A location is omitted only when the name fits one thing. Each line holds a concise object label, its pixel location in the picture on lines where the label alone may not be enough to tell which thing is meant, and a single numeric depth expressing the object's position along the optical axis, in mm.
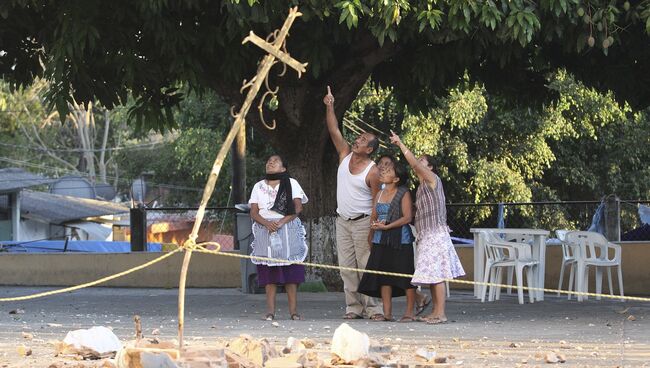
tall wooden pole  13431
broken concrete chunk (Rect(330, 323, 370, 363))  14555
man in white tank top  21969
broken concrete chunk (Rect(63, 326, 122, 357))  15695
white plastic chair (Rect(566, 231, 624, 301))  27828
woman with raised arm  21484
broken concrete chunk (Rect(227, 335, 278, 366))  14609
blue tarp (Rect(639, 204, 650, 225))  35725
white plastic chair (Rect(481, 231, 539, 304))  26687
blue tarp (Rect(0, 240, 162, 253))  41344
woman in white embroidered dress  22328
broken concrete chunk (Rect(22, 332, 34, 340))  18859
